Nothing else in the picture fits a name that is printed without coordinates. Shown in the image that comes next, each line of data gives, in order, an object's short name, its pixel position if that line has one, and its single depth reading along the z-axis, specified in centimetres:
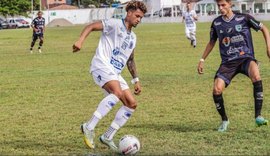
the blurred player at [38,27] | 3294
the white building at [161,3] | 11824
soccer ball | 800
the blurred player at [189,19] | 3278
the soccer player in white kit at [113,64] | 834
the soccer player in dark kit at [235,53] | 952
